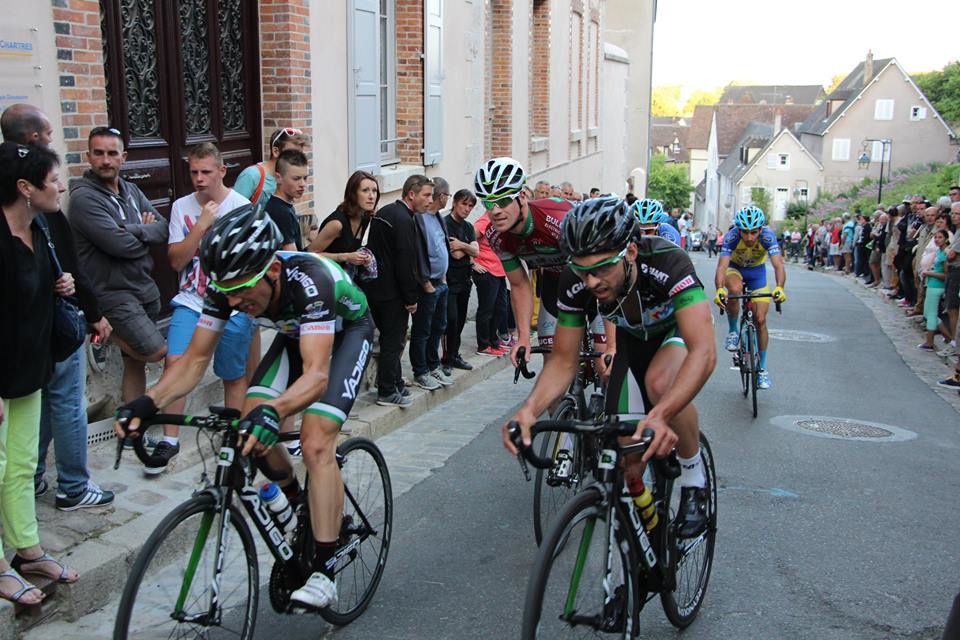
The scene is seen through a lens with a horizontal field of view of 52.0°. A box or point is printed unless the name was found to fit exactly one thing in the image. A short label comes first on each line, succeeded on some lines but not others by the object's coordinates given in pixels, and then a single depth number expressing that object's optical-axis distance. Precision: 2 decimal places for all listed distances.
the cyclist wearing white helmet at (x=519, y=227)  6.12
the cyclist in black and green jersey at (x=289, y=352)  3.86
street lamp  70.88
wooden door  7.58
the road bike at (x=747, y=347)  9.84
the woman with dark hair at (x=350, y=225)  7.98
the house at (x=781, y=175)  84.44
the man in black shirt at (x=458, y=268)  10.25
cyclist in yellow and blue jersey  10.20
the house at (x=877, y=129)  75.19
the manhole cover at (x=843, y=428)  8.86
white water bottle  4.30
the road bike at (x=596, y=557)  3.57
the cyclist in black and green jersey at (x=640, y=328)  3.96
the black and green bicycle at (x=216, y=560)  3.56
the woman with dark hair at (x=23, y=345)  4.46
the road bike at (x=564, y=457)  5.61
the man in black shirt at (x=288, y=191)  7.09
